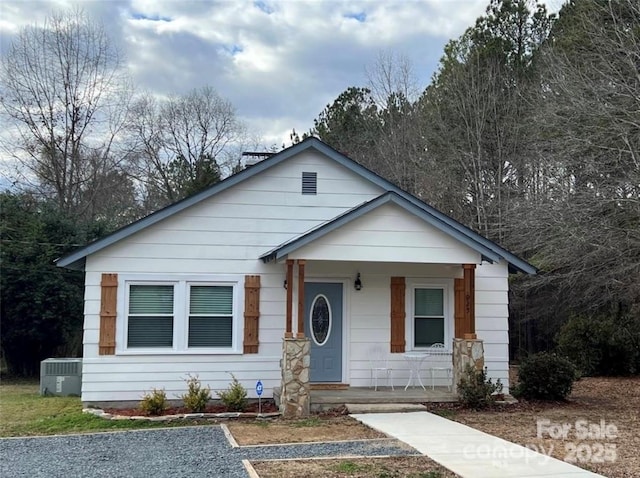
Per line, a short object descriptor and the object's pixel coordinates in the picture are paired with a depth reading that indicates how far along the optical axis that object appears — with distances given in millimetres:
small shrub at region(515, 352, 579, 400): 11266
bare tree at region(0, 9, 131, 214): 23656
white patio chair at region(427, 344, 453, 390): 11680
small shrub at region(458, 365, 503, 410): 10273
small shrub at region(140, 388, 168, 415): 10047
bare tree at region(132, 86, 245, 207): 29969
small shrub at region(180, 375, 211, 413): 10133
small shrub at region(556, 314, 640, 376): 15930
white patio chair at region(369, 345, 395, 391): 11547
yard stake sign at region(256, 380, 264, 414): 9550
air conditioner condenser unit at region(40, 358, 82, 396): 13320
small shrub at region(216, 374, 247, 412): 10297
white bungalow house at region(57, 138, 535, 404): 10477
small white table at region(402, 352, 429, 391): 11516
